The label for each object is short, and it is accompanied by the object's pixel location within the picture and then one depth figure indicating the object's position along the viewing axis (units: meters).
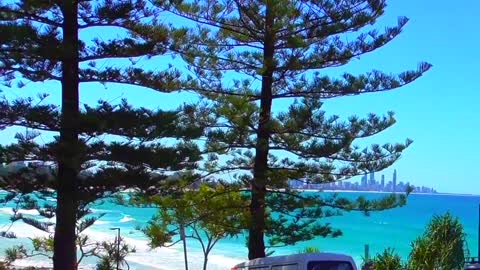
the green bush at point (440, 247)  11.84
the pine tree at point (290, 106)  12.81
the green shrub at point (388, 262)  11.60
